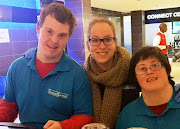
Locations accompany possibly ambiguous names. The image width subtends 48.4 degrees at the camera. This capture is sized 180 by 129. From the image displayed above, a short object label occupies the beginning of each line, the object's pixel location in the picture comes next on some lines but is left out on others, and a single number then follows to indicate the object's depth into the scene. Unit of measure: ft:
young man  4.40
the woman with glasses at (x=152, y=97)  4.14
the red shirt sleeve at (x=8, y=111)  4.55
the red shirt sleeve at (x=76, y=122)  3.97
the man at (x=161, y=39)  20.86
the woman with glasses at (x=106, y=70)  5.19
